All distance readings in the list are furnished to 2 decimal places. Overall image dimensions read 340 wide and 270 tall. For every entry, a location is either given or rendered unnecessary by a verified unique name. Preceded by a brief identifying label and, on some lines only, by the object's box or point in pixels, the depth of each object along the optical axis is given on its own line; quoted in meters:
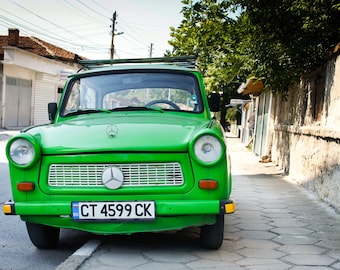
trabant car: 3.48
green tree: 7.62
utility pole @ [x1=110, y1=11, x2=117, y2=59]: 36.17
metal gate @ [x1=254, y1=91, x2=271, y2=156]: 15.23
